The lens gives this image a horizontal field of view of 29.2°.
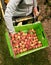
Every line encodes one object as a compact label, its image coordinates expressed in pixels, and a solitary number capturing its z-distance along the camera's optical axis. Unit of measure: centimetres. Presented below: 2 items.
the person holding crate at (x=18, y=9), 118
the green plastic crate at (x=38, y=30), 128
